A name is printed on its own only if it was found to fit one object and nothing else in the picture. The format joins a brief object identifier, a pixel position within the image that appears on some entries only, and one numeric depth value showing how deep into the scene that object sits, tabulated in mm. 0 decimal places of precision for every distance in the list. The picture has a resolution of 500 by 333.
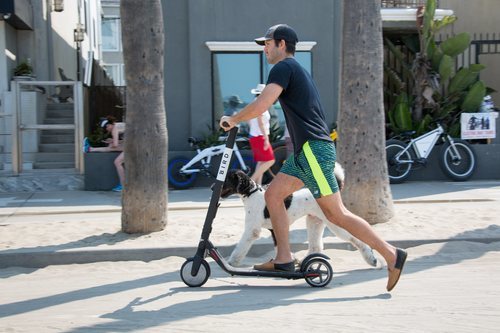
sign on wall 12547
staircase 12633
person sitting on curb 11573
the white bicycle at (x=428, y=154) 12016
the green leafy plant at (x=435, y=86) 12703
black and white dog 5410
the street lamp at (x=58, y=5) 16016
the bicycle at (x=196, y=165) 11602
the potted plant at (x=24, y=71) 13315
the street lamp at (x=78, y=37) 19969
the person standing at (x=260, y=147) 9758
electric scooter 5141
